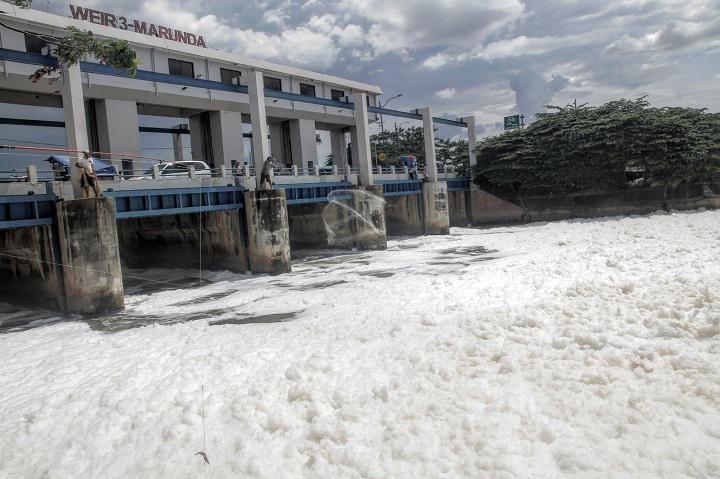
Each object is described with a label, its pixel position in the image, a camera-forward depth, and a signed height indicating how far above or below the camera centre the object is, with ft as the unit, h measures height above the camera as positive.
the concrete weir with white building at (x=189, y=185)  60.80 +5.60
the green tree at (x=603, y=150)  127.24 +11.95
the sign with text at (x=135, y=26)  97.66 +42.65
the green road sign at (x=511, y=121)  216.74 +34.26
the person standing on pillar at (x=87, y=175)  59.41 +6.55
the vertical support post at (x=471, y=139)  164.66 +20.85
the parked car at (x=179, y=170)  76.53 +9.24
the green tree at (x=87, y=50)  53.57 +19.51
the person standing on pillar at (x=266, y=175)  85.05 +7.10
